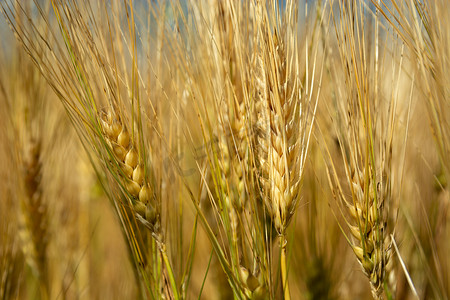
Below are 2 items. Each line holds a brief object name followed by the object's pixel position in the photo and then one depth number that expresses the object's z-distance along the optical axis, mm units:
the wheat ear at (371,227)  645
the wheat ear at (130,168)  665
